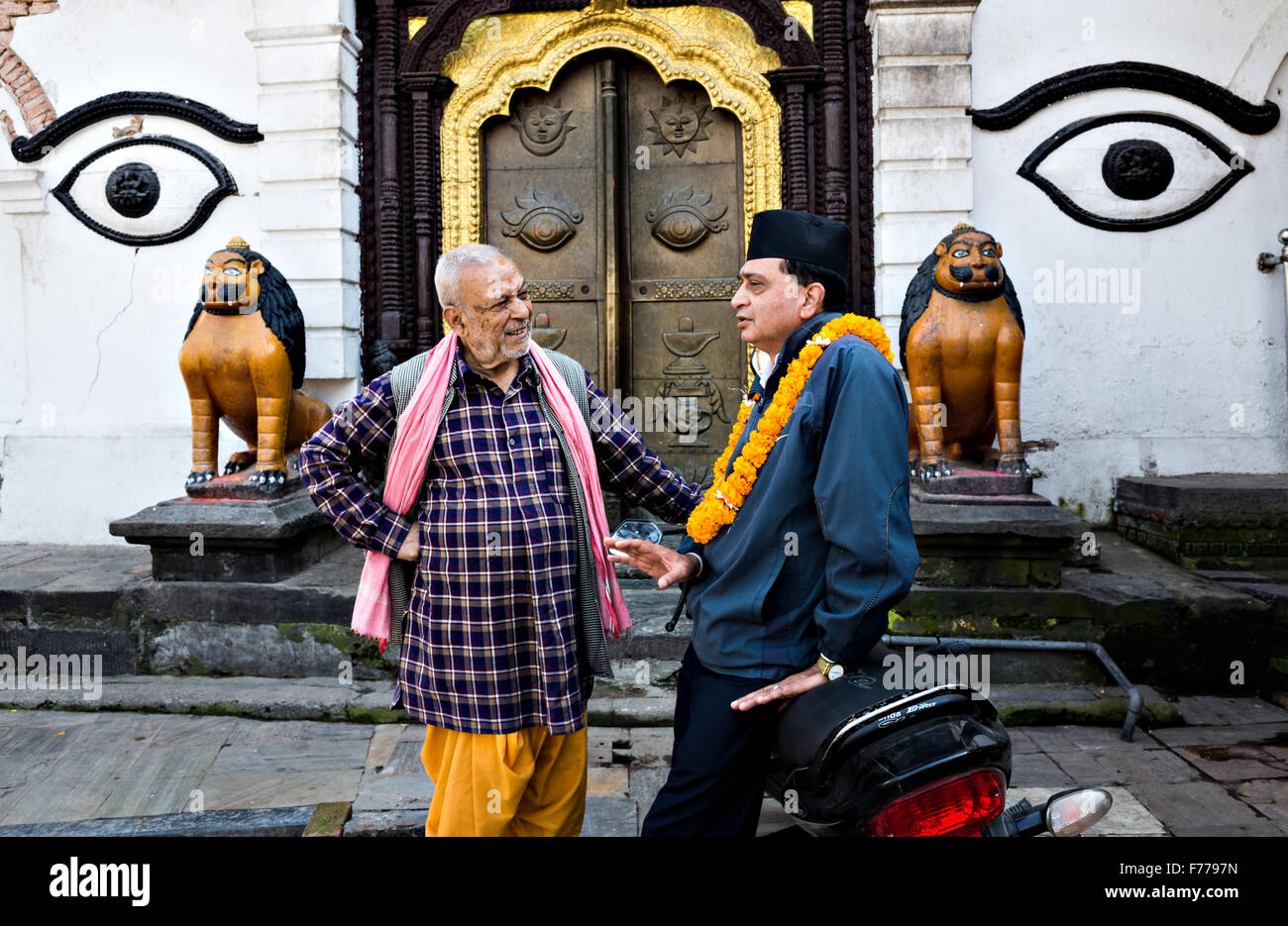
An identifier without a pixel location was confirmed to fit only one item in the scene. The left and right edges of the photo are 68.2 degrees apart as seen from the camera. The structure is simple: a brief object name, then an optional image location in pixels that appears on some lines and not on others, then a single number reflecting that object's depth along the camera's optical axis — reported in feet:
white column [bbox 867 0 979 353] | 19.36
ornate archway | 20.85
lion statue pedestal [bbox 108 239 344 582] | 16.30
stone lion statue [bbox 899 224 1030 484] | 15.99
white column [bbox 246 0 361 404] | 20.25
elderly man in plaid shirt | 8.06
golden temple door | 21.29
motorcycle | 6.00
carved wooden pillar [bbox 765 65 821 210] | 20.63
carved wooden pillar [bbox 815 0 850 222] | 20.58
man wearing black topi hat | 6.66
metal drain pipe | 13.38
